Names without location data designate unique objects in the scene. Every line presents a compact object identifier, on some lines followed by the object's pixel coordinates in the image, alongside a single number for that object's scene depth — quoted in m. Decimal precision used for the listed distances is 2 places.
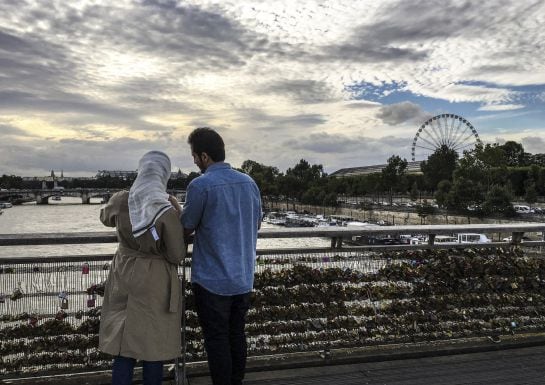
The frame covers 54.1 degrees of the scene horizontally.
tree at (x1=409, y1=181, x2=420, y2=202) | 90.56
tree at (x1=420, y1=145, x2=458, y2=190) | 87.25
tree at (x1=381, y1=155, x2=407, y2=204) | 95.75
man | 3.57
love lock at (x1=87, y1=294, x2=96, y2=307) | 4.48
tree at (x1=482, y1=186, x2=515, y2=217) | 57.78
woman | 3.35
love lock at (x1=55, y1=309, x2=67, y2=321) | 4.42
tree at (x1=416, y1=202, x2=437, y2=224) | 66.19
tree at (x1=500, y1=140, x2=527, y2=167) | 107.06
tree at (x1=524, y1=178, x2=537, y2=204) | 67.36
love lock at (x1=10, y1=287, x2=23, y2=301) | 4.28
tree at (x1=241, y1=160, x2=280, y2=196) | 128.32
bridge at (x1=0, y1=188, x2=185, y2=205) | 124.25
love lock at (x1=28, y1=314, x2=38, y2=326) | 4.35
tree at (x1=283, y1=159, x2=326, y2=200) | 121.74
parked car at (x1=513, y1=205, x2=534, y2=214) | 61.33
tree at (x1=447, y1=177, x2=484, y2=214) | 62.72
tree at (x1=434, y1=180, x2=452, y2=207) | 67.18
